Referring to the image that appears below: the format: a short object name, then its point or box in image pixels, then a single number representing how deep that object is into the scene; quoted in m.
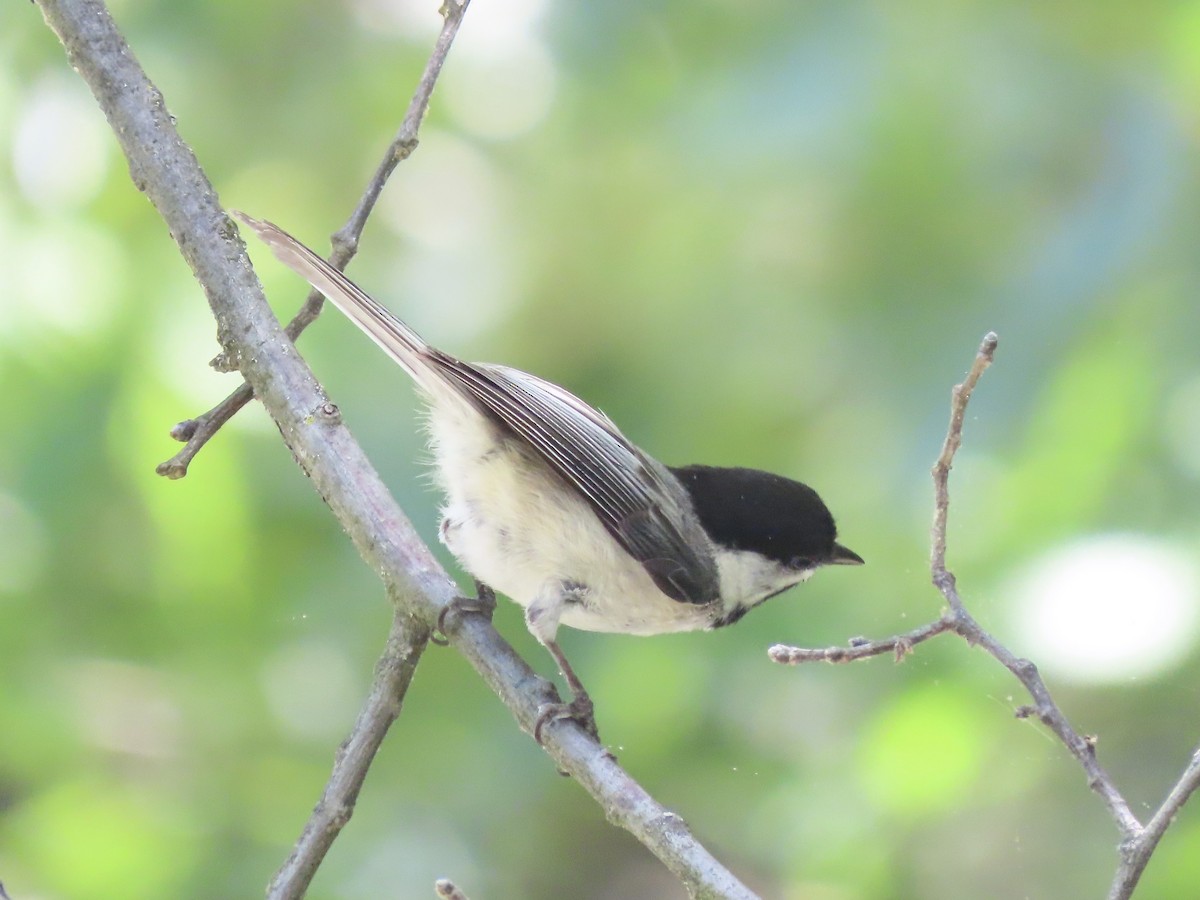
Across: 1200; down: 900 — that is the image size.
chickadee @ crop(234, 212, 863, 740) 3.07
